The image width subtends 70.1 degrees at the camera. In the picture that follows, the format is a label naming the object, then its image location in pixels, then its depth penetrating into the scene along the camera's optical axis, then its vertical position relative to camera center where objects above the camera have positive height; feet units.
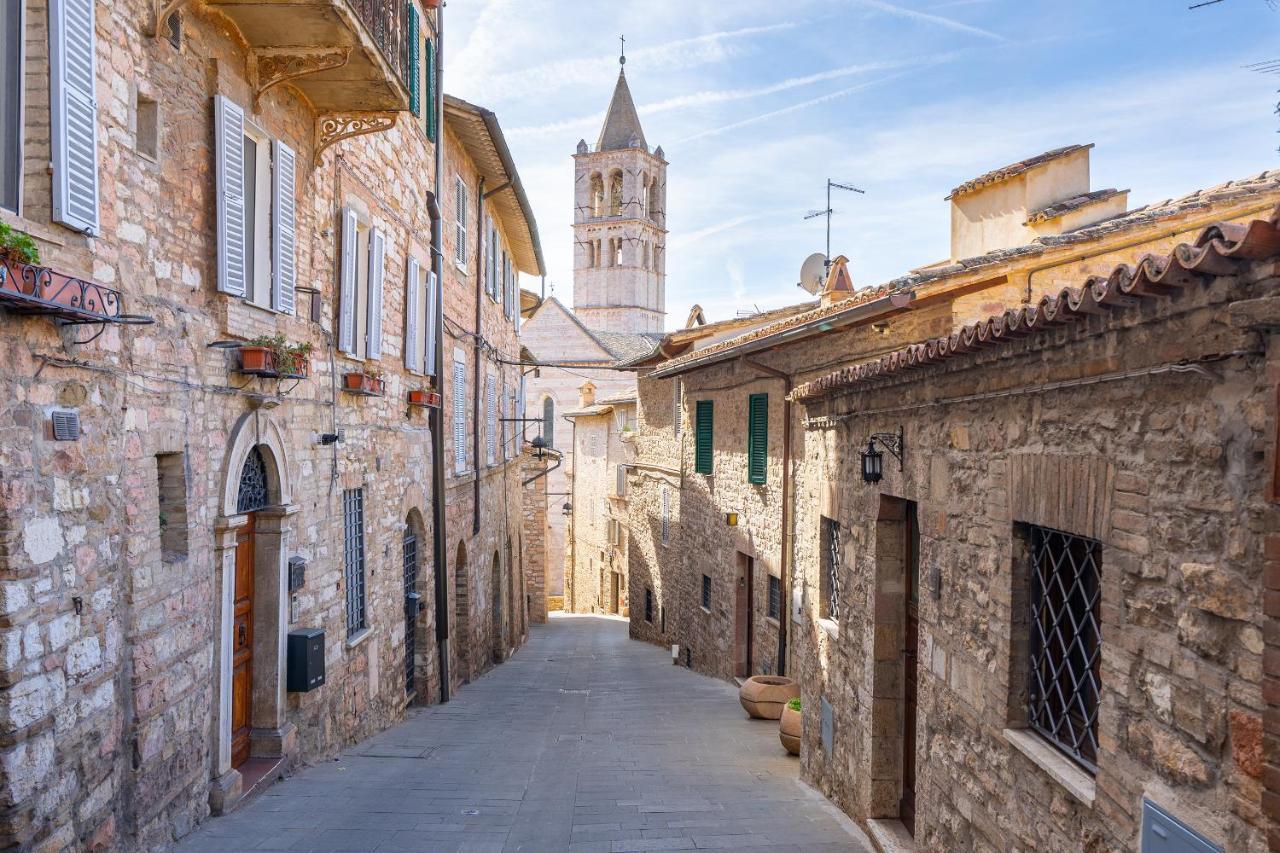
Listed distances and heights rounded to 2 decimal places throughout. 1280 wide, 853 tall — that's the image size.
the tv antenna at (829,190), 60.34 +16.22
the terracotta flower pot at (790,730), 31.14 -10.22
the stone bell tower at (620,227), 193.36 +45.30
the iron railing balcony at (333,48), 22.13 +10.12
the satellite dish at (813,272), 57.93 +10.34
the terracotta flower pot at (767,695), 36.58 -10.55
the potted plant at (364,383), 30.83 +1.65
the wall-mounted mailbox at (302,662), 25.73 -6.54
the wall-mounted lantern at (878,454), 20.42 -0.47
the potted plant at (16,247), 12.99 +2.64
